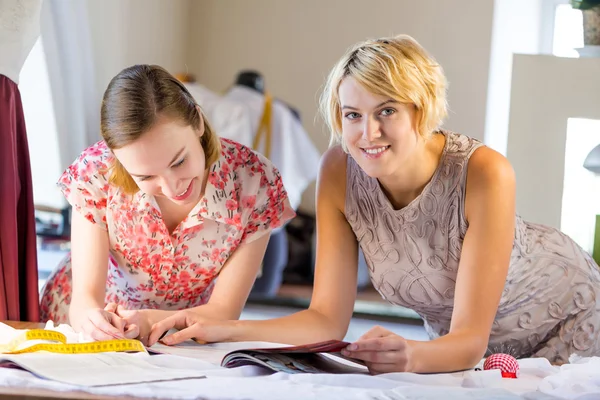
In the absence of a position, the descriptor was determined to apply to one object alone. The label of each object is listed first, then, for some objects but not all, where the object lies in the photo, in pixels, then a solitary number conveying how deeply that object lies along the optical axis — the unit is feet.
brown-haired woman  7.80
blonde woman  7.57
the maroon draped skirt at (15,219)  8.76
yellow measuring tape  7.01
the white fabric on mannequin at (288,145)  17.05
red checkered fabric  6.99
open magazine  6.73
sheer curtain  14.29
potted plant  10.21
